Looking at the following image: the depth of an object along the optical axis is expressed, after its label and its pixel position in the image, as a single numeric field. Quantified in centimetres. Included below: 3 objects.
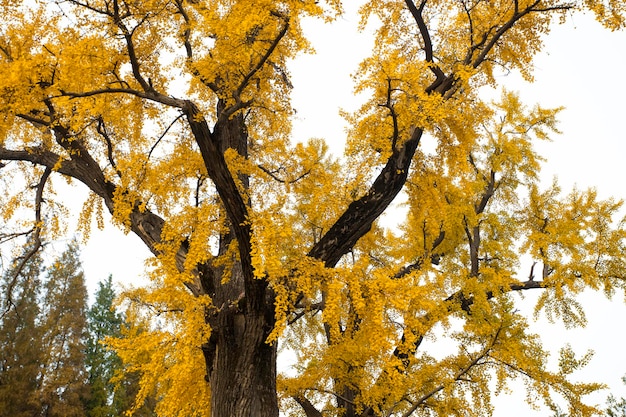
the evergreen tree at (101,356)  1894
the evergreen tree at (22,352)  1628
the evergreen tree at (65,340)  1698
